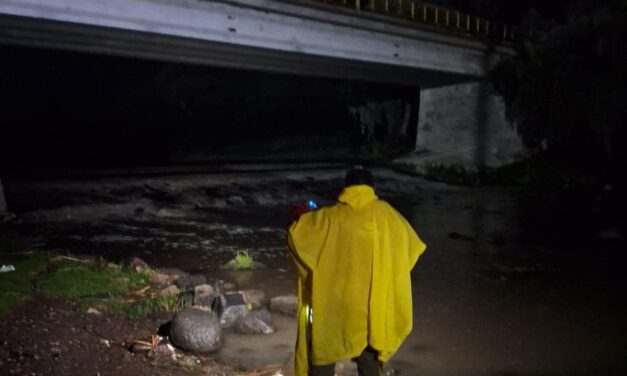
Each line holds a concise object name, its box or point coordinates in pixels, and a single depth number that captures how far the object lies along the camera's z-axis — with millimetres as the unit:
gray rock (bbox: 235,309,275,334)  6043
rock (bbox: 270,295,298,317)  6676
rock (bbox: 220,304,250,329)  6105
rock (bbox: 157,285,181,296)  6871
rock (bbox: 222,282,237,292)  7609
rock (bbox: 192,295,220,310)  6246
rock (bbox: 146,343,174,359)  5068
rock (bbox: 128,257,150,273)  7885
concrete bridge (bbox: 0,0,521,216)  13312
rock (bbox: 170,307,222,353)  5289
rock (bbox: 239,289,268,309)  6820
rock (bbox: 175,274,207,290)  7223
